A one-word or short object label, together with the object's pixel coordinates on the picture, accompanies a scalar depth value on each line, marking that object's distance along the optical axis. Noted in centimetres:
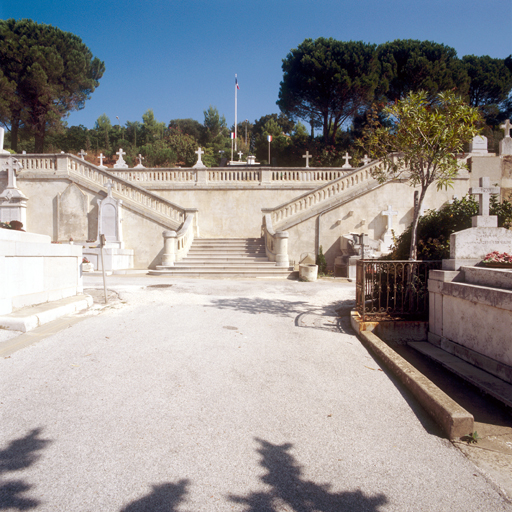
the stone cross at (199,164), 2145
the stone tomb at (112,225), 1647
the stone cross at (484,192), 642
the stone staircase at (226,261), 1460
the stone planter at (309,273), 1370
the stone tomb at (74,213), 1808
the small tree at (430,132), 707
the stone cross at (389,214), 1762
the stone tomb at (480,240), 633
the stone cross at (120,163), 2271
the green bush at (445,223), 753
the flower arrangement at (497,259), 596
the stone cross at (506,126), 1780
